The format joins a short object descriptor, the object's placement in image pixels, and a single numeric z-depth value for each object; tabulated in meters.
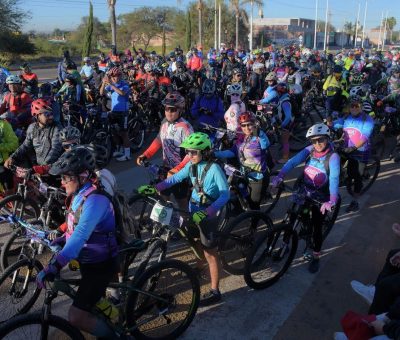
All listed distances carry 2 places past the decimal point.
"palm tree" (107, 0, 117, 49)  25.08
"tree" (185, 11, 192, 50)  41.53
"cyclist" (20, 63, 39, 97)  10.98
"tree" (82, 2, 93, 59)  28.19
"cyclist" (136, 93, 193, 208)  5.42
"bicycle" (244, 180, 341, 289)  4.66
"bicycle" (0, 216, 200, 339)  3.45
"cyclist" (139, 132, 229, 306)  4.05
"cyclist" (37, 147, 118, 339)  2.91
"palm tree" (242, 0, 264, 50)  48.22
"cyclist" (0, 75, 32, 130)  7.81
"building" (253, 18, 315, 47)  82.31
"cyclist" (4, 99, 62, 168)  5.40
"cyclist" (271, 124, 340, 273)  4.71
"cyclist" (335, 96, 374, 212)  6.82
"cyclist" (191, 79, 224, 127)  7.77
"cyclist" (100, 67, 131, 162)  9.00
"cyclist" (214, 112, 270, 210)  5.67
